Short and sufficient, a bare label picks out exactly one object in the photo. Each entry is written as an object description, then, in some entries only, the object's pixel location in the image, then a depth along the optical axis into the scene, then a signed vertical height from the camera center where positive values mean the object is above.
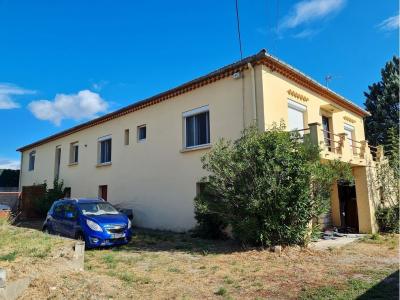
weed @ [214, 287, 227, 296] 5.96 -1.58
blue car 9.95 -0.58
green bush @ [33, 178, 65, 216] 20.44 +0.35
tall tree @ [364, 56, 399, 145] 26.62 +7.63
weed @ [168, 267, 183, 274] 7.51 -1.49
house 12.12 +2.95
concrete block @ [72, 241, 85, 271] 7.03 -1.11
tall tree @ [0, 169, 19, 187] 30.92 +2.41
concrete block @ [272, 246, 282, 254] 8.96 -1.26
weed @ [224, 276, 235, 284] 6.65 -1.54
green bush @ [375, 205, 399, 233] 13.58 -0.76
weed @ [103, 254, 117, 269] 7.85 -1.40
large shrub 9.29 +0.41
